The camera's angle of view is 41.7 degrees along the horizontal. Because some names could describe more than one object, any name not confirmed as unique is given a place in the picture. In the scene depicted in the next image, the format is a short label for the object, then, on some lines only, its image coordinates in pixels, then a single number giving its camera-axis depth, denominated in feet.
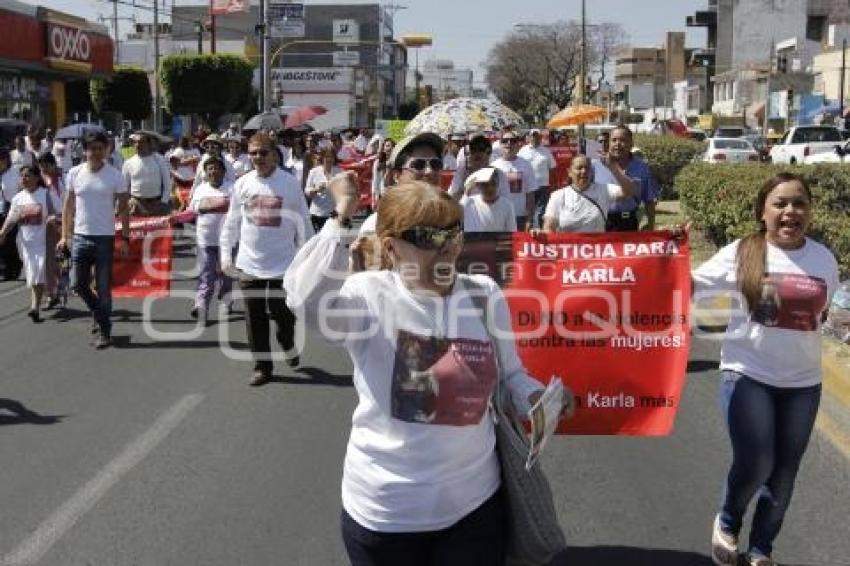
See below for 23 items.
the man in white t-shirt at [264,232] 26.81
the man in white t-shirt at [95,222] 31.01
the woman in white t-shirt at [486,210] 27.25
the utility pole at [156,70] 177.55
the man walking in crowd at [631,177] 28.94
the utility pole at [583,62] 148.46
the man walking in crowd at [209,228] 35.50
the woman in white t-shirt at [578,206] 26.23
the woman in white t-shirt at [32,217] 36.47
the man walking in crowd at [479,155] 29.60
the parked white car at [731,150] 106.01
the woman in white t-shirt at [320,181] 46.57
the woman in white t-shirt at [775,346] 13.89
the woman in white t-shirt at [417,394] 9.55
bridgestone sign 266.77
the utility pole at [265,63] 122.93
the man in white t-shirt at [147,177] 44.70
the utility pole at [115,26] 262.39
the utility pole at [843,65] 186.80
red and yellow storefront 99.55
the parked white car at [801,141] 107.34
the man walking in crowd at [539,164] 54.44
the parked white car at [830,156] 86.58
